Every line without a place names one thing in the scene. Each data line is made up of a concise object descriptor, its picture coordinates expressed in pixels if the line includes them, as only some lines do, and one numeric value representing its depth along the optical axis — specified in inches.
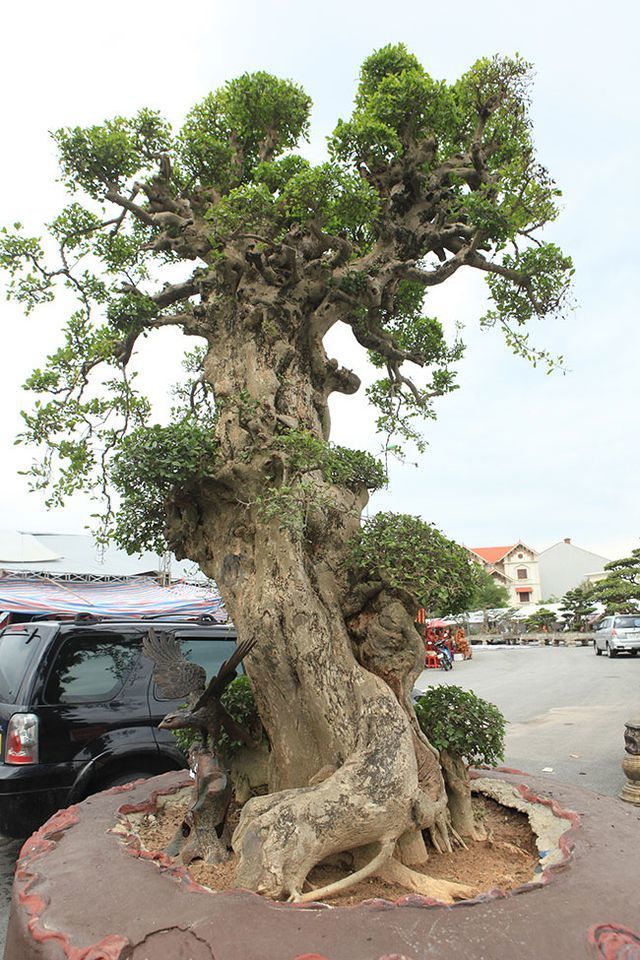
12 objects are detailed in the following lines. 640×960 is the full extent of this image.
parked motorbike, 880.1
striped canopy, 404.8
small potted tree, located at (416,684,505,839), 164.1
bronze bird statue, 151.3
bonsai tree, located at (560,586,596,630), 1425.9
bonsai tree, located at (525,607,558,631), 1579.7
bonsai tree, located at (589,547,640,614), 1143.6
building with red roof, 2485.2
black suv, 176.2
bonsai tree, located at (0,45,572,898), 153.9
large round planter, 90.9
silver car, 903.7
